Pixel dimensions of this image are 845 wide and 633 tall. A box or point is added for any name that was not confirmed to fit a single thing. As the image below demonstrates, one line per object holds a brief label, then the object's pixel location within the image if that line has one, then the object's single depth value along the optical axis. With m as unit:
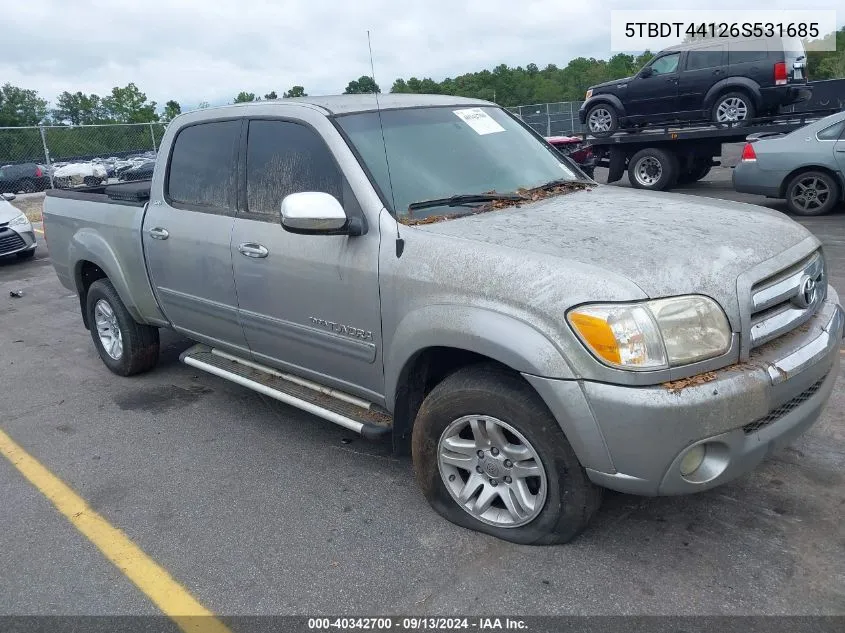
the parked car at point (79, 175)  20.92
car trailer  11.96
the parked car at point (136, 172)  19.20
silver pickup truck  2.60
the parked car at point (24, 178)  19.08
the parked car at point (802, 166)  9.59
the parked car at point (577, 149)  14.30
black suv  12.73
